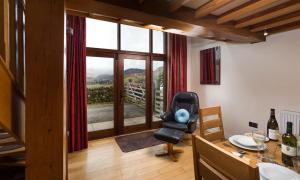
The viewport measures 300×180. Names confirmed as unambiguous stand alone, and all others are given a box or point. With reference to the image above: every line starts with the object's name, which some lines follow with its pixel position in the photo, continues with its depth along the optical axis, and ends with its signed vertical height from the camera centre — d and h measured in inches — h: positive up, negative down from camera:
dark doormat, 120.2 -43.1
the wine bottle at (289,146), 42.7 -15.7
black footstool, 99.0 -30.5
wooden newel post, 34.8 -0.1
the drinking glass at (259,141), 49.1 -16.3
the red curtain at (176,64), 161.7 +26.3
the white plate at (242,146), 52.1 -19.4
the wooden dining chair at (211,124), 69.8 -16.3
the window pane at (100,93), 133.6 -2.9
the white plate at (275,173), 36.2 -20.1
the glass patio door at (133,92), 146.6 -2.6
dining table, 46.5 -20.2
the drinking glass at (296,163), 40.3 -19.7
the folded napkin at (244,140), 54.4 -18.7
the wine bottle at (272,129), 58.9 -15.3
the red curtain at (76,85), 113.2 +3.5
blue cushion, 127.4 -21.8
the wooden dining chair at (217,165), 26.2 -14.7
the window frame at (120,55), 133.2 +31.5
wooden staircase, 64.7 -33.4
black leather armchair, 116.0 -18.0
